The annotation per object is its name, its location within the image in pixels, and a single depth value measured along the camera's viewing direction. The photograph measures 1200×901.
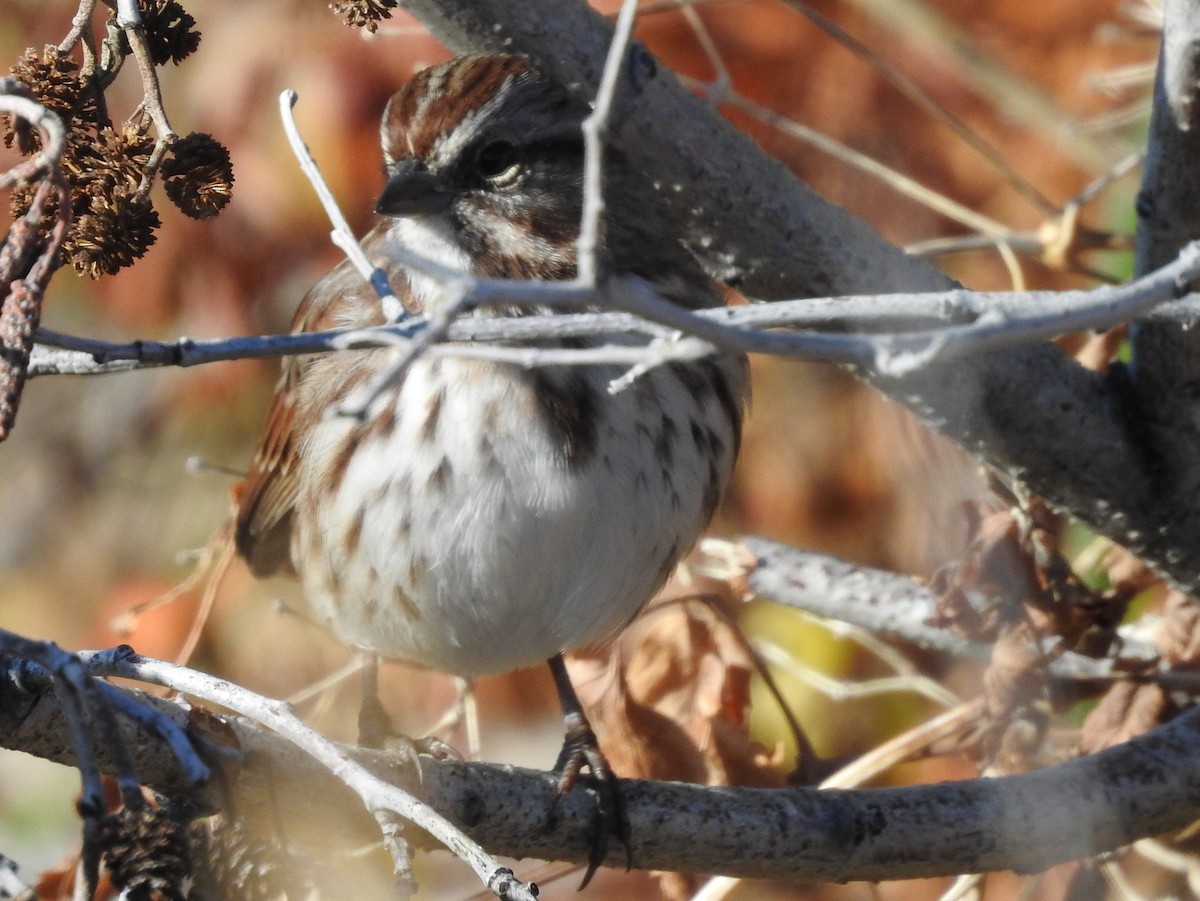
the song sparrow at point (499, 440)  5.50
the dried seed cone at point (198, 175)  3.63
